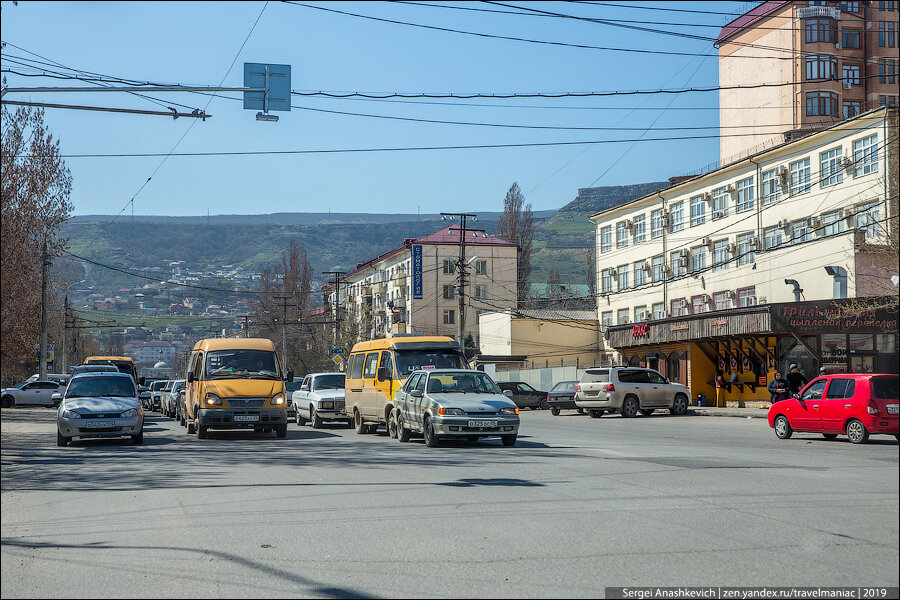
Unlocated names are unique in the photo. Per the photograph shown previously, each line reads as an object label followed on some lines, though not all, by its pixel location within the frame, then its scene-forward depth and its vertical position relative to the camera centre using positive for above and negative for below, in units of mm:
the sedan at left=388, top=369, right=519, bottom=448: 18516 -1084
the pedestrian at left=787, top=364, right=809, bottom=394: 32844 -701
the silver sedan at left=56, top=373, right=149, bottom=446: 20125 -1328
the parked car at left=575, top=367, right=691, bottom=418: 35875 -1360
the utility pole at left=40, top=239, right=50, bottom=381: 42088 +2441
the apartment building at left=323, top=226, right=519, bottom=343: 93625 +7713
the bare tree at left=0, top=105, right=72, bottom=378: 31938 +5155
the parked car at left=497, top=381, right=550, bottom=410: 51188 -2184
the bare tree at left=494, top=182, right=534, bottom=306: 96812 +14046
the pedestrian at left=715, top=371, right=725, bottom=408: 46281 -1564
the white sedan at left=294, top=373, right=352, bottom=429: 27500 -1395
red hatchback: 19188 -1090
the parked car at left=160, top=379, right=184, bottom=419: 38875 -2046
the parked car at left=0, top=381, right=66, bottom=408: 50481 -2317
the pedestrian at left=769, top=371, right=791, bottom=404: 32781 -1091
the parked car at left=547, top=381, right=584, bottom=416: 43844 -1996
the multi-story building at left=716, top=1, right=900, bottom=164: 71125 +23959
